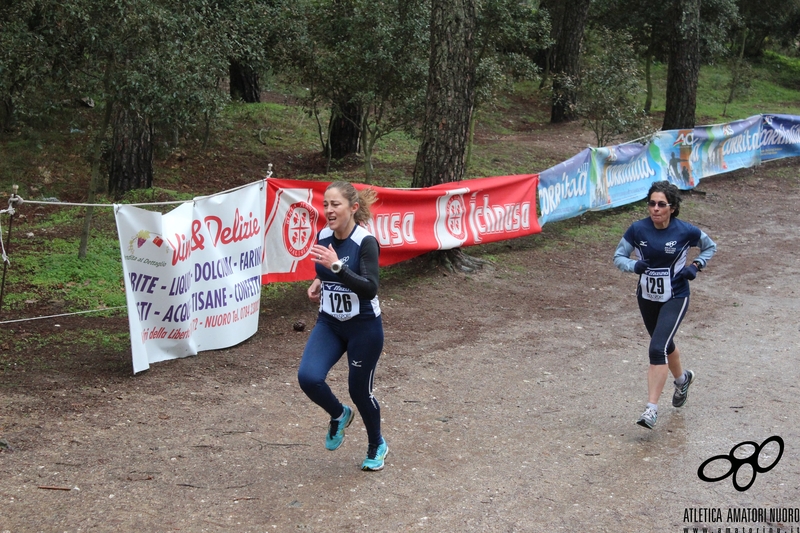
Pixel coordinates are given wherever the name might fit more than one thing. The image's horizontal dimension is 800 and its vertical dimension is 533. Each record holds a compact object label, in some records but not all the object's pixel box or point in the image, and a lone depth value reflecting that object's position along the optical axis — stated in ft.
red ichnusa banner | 30.66
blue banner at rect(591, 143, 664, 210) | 51.42
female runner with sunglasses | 21.76
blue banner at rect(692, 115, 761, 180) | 63.41
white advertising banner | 24.32
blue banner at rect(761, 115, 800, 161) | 73.31
